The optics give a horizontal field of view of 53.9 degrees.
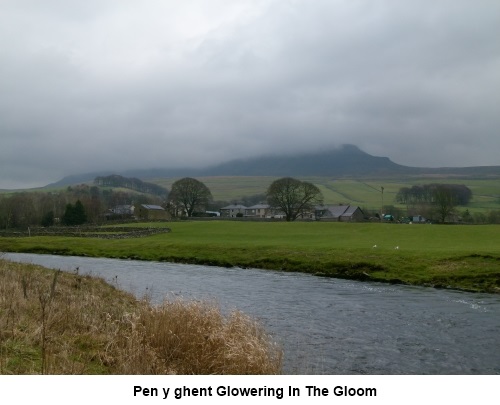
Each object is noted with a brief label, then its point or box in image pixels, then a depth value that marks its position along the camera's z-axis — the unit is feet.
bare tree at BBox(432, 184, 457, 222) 378.12
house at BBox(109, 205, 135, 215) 592.60
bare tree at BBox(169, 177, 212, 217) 490.08
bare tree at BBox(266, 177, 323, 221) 412.16
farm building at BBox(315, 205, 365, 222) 498.69
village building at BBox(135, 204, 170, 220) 499.92
